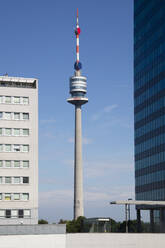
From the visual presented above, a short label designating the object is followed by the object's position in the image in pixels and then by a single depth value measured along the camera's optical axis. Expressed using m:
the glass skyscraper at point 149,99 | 124.19
